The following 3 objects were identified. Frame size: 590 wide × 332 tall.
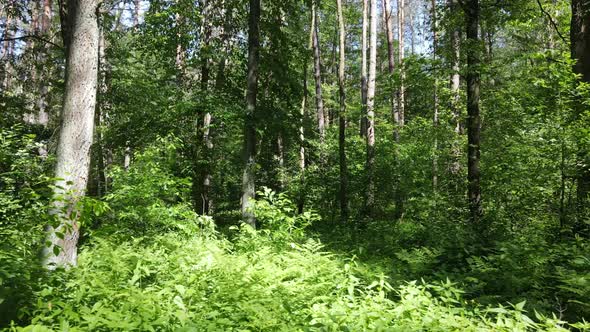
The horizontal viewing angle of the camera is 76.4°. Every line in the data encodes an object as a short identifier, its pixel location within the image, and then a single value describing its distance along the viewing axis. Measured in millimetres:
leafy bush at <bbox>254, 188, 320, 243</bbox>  6465
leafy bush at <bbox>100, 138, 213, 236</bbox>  6676
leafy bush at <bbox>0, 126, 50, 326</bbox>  2926
